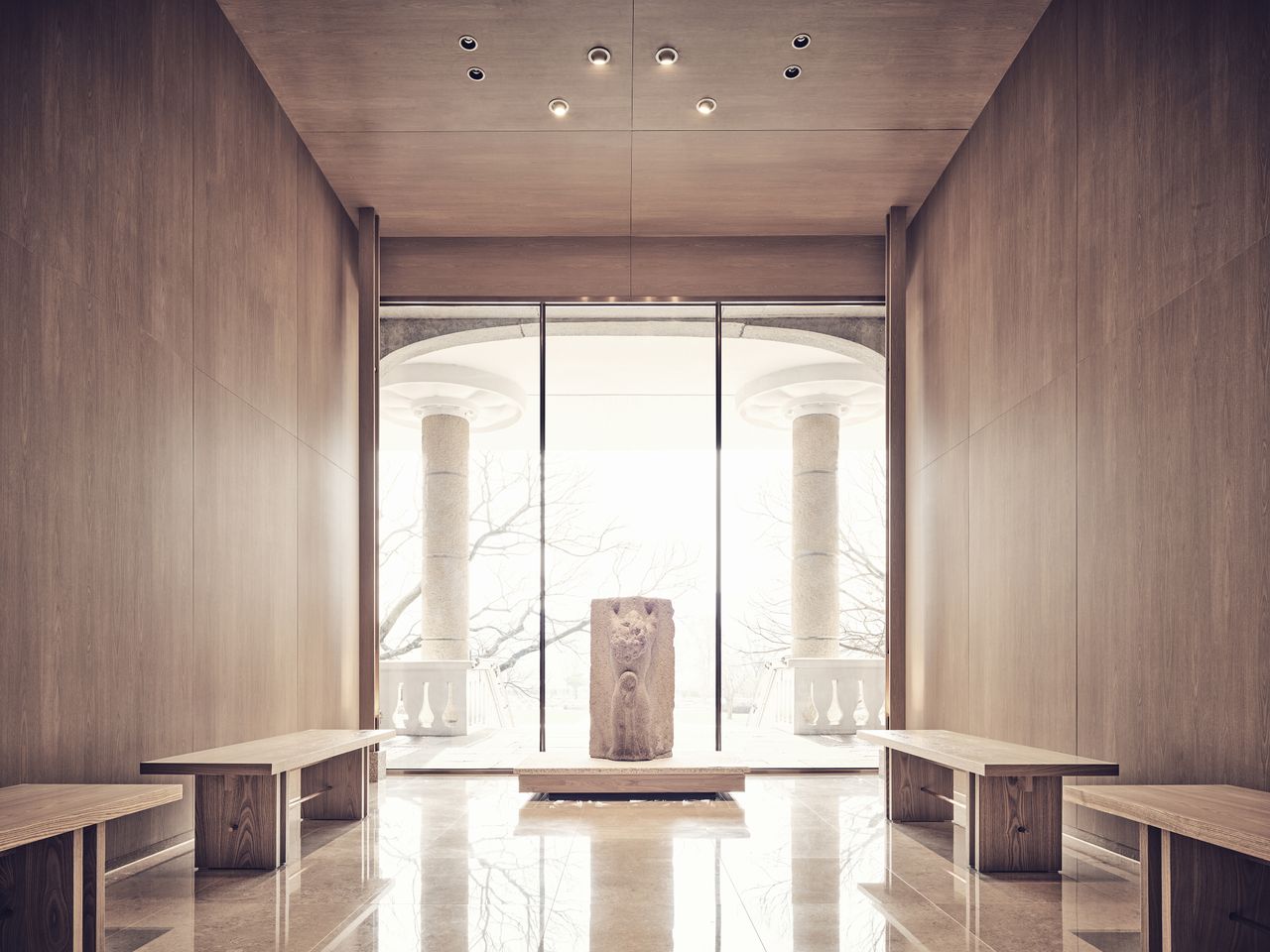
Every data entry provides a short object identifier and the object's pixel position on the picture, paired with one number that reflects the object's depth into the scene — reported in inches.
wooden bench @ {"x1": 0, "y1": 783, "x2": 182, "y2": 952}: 112.7
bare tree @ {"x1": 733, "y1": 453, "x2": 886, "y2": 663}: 309.4
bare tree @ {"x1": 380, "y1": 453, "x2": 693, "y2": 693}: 310.2
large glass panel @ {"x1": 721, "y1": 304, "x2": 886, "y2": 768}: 309.4
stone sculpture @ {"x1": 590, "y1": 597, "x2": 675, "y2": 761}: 253.0
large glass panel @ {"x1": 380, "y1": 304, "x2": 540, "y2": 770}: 309.1
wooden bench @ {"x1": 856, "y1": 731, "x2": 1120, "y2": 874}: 163.0
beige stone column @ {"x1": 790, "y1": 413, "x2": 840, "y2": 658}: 312.0
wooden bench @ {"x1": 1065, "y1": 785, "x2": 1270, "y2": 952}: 112.9
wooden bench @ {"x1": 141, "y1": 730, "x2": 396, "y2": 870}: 163.2
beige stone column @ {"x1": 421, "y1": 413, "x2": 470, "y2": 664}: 310.2
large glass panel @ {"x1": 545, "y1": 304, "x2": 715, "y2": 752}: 309.0
